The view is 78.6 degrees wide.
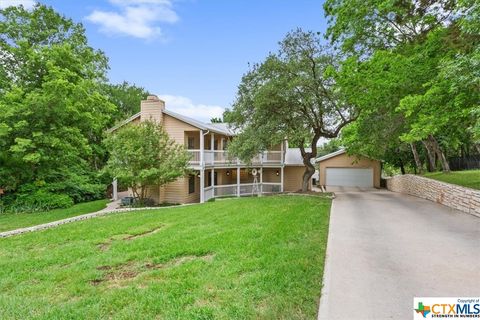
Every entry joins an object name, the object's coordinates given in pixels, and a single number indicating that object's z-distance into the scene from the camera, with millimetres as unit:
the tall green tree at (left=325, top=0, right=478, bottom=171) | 8703
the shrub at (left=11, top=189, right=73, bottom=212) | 14969
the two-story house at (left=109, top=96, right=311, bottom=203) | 18469
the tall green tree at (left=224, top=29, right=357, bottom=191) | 15164
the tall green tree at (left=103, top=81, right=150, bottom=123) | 30394
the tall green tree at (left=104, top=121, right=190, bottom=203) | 15000
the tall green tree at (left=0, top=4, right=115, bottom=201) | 14898
